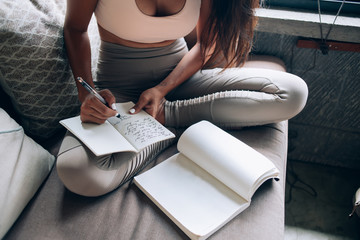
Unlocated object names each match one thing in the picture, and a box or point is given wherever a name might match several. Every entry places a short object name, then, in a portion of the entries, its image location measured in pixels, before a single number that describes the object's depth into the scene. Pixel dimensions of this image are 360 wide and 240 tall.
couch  0.64
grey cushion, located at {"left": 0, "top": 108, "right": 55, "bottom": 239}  0.63
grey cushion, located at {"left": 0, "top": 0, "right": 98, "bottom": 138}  0.77
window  1.26
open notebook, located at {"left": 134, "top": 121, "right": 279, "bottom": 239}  0.64
